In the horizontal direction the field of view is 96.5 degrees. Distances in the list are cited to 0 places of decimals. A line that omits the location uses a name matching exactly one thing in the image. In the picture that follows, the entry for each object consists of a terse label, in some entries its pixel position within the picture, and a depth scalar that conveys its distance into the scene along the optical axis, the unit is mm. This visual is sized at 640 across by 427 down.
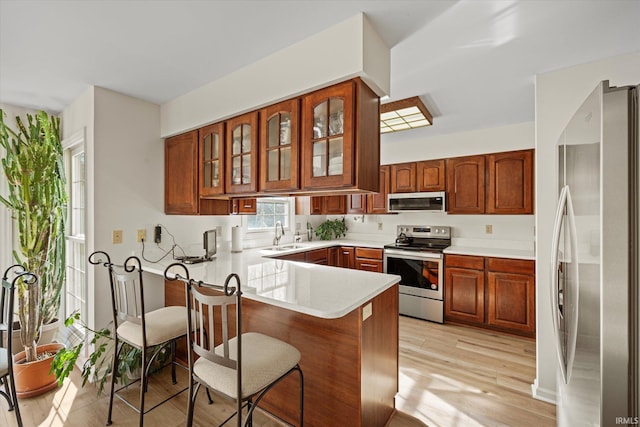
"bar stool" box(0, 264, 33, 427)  1661
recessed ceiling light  2652
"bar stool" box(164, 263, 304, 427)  1202
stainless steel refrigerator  785
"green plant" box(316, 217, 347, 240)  5027
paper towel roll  3293
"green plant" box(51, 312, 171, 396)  2143
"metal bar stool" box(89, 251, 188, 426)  1736
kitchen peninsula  1535
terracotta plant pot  2146
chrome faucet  4221
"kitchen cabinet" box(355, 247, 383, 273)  4219
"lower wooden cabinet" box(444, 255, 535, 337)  3150
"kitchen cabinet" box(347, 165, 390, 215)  4359
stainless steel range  3635
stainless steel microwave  3816
